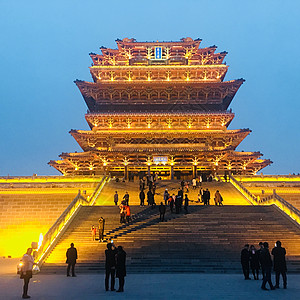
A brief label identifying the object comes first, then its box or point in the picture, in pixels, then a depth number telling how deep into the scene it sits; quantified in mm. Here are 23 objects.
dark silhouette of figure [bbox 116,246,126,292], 9969
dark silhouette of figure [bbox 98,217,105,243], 16234
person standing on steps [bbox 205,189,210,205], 22734
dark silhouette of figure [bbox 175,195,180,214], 20219
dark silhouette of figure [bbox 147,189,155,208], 21741
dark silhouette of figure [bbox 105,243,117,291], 10148
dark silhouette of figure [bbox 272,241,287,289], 10375
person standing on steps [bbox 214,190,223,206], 22514
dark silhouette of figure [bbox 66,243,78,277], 12367
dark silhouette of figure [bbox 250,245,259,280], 11617
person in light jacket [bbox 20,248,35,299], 9336
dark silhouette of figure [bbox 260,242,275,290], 10141
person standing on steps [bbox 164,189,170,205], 21844
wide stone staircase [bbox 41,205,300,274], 14055
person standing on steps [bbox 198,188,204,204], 24766
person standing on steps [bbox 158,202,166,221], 18672
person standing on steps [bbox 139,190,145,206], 22519
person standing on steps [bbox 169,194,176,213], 20609
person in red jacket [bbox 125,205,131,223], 18598
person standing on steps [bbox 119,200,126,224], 18656
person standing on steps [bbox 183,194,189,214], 20338
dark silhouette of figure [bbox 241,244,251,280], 11678
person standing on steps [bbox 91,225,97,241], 16562
